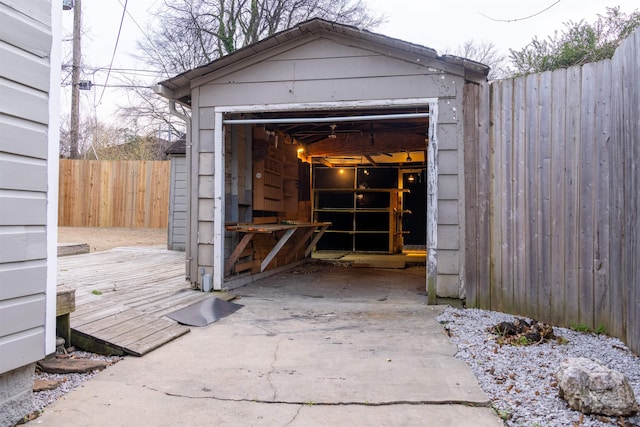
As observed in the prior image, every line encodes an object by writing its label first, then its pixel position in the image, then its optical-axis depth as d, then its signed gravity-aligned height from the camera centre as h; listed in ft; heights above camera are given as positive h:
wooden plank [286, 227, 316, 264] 27.17 -1.73
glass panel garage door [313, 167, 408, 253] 39.34 -0.02
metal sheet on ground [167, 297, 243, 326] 13.66 -3.15
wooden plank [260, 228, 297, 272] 21.13 -1.70
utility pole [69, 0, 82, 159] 50.57 +15.08
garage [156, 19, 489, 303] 15.67 +3.94
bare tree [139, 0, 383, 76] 49.78 +21.66
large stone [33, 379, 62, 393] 8.35 -3.21
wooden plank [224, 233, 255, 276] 18.54 -1.59
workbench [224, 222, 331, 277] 18.47 -0.88
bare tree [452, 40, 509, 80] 56.44 +22.10
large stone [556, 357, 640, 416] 7.01 -2.72
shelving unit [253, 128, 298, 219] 22.52 +2.20
